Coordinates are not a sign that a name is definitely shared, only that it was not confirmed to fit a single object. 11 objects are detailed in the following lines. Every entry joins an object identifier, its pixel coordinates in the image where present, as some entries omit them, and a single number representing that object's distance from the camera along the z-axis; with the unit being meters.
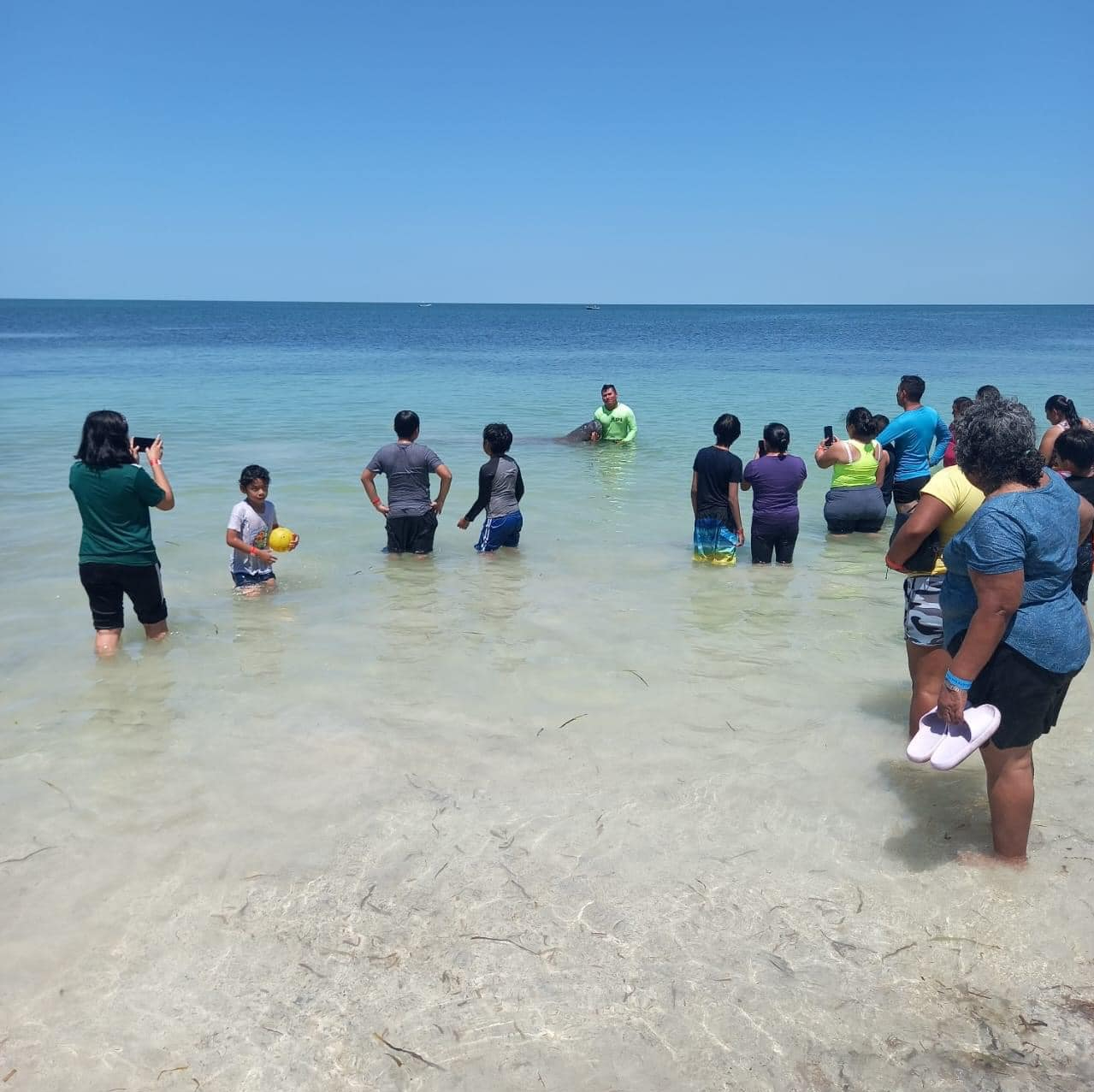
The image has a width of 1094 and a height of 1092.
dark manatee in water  16.88
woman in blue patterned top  3.23
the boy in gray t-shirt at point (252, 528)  7.11
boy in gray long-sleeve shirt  8.35
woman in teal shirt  5.69
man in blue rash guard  8.70
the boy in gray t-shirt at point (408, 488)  8.26
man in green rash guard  16.53
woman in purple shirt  8.16
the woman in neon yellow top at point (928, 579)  3.94
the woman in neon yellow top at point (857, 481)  9.31
